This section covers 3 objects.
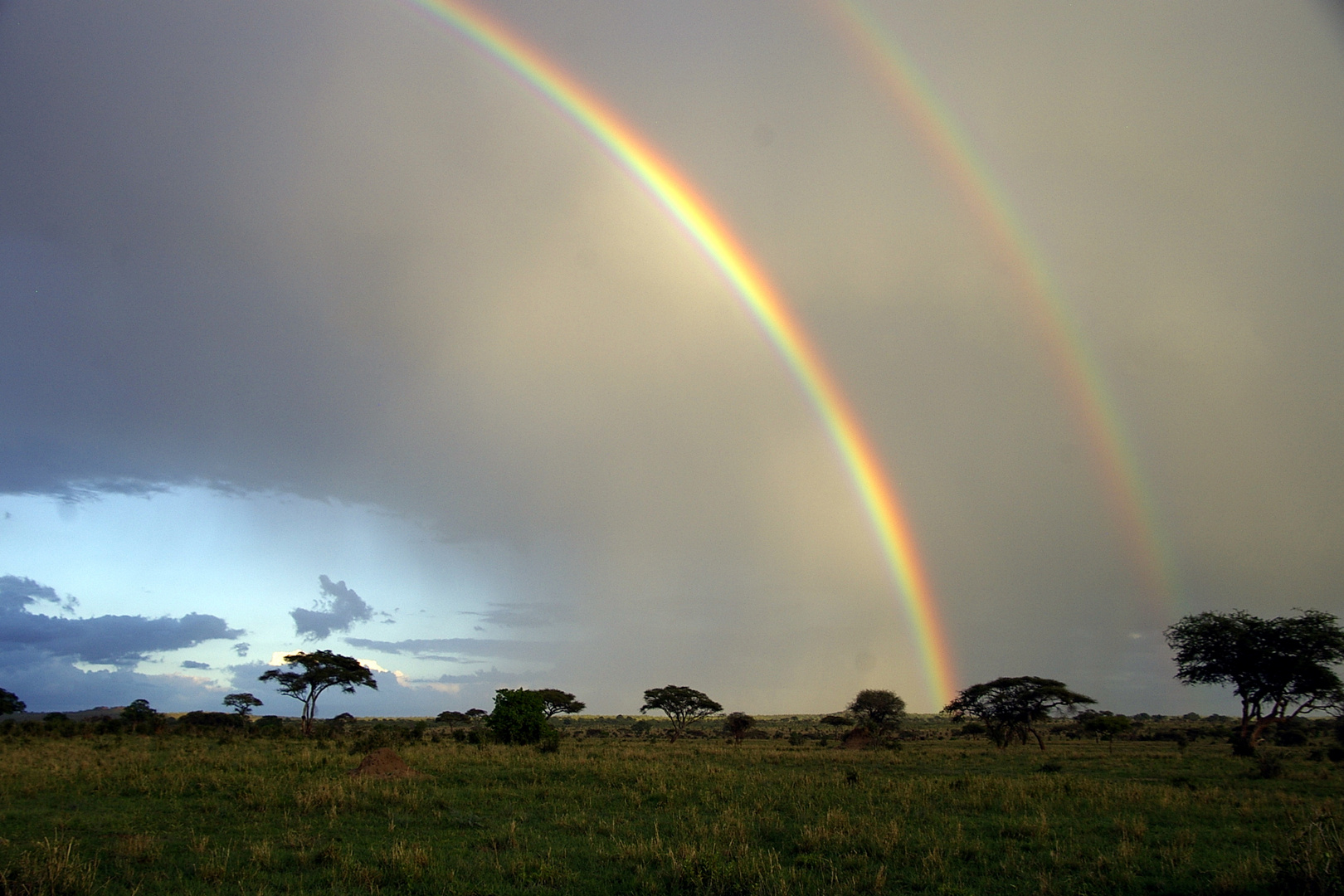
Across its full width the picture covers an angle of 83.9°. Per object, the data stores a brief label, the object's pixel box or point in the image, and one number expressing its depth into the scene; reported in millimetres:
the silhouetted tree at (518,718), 45250
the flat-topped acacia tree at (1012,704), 53062
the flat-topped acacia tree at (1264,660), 41250
